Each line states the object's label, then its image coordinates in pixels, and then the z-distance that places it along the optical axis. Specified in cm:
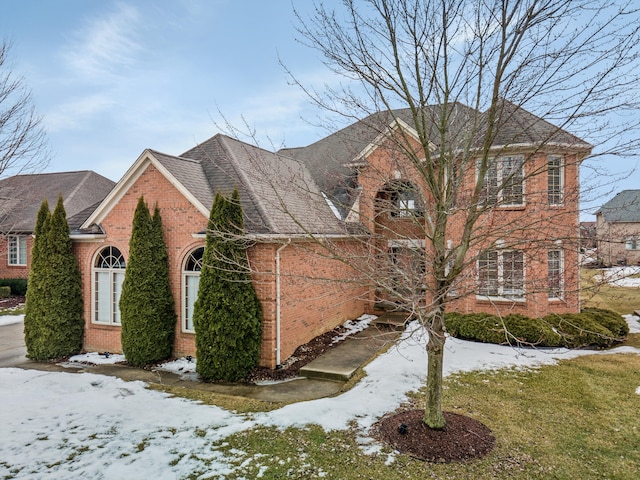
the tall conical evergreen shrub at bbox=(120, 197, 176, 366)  1042
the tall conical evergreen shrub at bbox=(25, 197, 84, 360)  1130
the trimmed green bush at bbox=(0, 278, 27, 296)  2325
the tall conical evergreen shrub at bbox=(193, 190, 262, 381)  926
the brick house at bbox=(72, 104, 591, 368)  1001
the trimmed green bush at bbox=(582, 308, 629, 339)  1247
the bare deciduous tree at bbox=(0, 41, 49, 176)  980
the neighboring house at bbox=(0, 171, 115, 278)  2441
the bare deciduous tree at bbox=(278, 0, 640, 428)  532
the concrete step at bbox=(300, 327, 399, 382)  938
